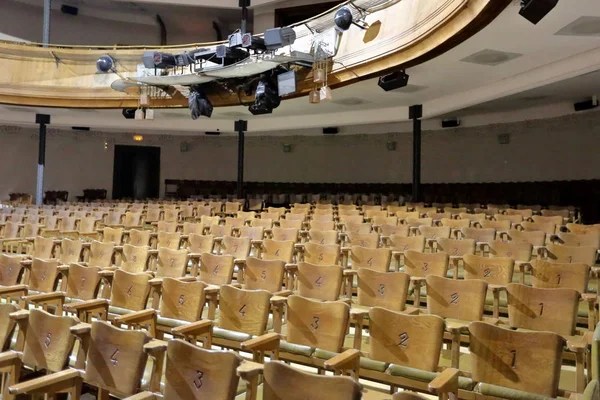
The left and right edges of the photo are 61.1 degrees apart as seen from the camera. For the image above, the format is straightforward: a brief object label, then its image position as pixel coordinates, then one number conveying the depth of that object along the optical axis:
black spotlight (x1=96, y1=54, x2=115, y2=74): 9.26
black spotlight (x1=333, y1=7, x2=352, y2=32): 6.73
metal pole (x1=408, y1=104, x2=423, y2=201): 9.94
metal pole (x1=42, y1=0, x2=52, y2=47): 11.12
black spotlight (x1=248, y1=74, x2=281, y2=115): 8.08
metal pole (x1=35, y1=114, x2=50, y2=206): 11.36
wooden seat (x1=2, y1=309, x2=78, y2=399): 2.41
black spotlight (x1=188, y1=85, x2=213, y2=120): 9.12
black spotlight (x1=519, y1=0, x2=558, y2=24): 4.31
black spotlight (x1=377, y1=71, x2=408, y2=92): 7.30
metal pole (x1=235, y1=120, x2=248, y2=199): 12.08
